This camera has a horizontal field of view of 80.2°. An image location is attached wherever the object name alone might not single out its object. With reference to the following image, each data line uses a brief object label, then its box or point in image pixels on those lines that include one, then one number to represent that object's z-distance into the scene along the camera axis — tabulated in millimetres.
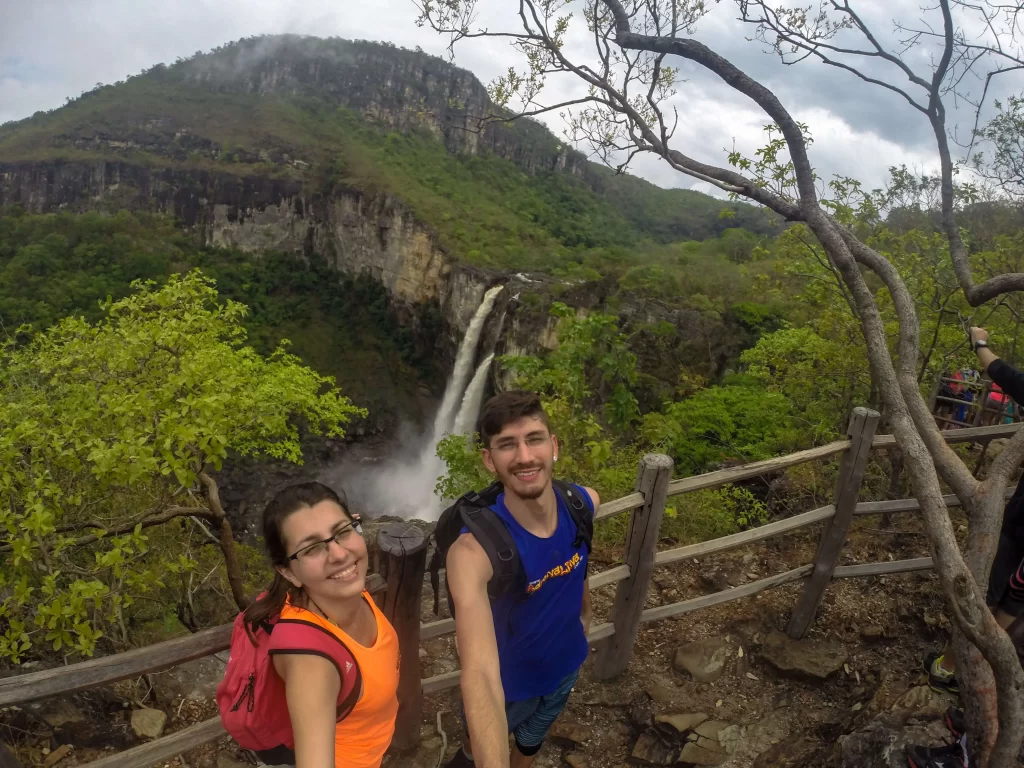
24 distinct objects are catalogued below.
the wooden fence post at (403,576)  2217
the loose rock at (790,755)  2762
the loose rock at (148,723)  3258
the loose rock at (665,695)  3326
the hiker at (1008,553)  2551
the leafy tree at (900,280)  1938
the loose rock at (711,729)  3121
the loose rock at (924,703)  2711
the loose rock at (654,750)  3041
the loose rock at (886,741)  2418
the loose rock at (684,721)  3148
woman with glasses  1482
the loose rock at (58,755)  2926
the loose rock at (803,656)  3474
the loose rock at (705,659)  3506
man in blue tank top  1519
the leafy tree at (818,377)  6629
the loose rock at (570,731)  3111
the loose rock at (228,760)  2898
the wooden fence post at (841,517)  3326
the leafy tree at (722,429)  9234
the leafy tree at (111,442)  3070
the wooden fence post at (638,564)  2910
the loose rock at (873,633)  3727
